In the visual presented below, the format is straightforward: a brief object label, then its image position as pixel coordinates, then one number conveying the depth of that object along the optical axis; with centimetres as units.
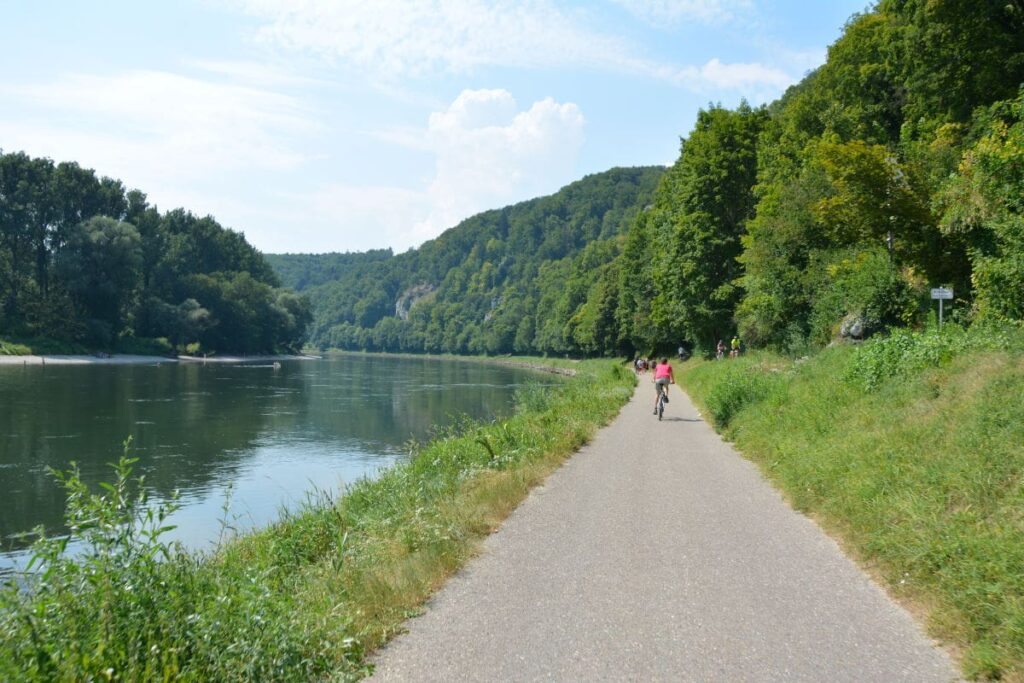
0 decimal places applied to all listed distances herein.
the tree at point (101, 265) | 7981
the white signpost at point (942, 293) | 1467
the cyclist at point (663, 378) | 2169
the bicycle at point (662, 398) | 2147
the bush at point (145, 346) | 8819
